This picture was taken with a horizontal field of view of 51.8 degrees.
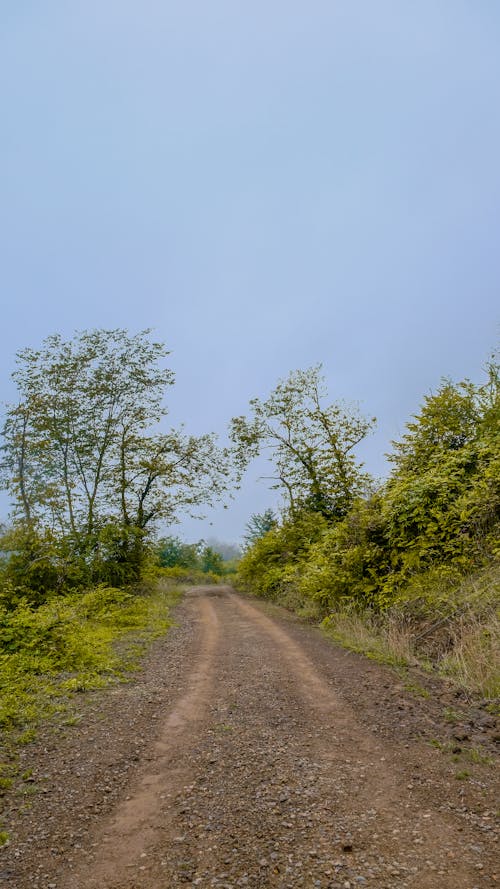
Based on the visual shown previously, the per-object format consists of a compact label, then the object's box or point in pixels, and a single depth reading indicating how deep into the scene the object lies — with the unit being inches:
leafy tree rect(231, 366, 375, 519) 892.0
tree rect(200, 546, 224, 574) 1828.2
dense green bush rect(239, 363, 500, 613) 393.1
